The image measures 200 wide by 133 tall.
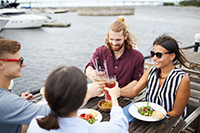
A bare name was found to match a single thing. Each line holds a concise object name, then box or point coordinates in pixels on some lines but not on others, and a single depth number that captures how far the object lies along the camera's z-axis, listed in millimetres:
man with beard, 2842
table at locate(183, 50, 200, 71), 4700
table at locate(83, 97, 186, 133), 1697
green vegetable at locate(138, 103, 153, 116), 1908
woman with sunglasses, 2162
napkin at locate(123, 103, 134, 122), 1854
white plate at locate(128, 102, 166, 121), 1819
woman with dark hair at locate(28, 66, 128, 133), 923
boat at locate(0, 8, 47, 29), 29125
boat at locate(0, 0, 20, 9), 31719
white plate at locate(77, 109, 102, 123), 1821
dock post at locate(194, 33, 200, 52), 7059
